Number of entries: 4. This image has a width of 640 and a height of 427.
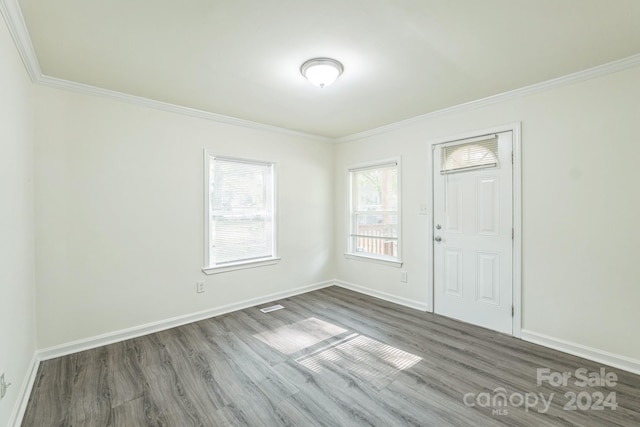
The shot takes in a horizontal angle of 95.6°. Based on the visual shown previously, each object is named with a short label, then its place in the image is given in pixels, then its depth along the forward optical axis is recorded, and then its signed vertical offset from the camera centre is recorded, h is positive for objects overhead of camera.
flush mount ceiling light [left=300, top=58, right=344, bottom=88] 2.32 +1.16
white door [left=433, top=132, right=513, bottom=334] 3.09 -0.23
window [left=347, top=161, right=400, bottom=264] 4.24 -0.01
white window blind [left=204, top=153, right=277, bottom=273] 3.69 -0.02
